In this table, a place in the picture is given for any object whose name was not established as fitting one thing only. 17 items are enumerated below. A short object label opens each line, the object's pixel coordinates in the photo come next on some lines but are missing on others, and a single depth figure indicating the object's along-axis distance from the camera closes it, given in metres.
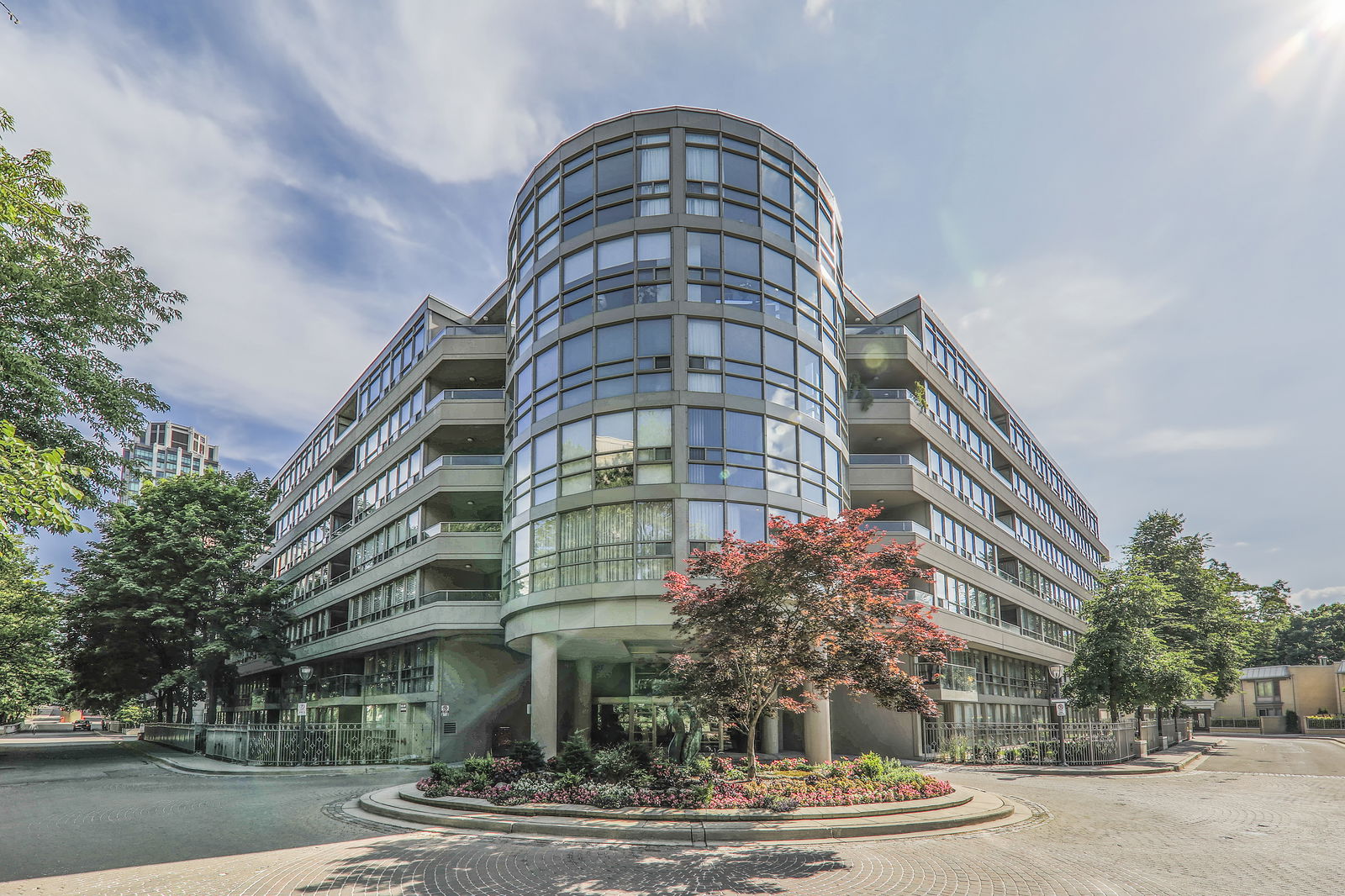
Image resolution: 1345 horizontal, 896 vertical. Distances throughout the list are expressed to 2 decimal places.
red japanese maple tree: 16.41
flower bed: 15.75
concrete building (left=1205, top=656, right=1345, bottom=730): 78.88
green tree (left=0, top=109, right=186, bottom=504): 17.03
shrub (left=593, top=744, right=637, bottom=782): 17.36
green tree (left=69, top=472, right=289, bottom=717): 38.94
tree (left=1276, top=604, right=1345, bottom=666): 94.50
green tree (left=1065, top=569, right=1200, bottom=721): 32.88
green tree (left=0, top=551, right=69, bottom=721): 41.97
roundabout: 13.91
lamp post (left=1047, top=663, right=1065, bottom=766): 28.77
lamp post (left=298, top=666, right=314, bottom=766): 30.12
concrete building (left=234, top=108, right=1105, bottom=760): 25.66
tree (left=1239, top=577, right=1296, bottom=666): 62.33
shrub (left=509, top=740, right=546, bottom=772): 18.61
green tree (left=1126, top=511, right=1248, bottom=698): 48.47
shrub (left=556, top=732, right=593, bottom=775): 17.80
